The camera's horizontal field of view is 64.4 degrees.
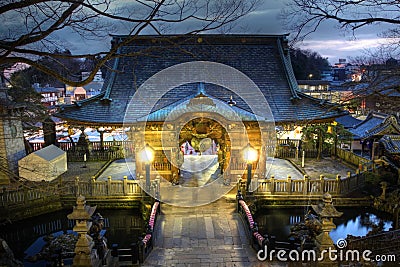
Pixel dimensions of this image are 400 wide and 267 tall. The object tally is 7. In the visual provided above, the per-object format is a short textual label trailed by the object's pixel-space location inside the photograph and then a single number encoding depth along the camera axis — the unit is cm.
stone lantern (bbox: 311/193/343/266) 847
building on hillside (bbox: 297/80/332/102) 5106
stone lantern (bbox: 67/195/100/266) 838
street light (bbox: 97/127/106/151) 2261
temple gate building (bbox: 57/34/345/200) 1480
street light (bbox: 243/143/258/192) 1448
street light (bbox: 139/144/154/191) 1446
